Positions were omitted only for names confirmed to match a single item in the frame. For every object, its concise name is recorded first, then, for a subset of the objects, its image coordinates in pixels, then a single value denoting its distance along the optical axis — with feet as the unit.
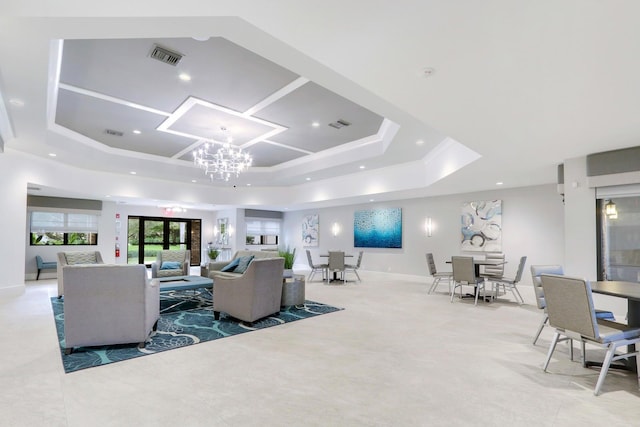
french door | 41.52
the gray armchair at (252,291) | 14.89
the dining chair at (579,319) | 8.87
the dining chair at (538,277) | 12.69
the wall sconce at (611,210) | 16.41
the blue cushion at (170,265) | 25.46
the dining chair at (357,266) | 30.04
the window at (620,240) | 15.94
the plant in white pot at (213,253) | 30.40
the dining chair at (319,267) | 30.19
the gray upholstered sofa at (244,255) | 23.20
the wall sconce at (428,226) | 31.48
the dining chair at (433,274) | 24.13
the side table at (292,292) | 18.74
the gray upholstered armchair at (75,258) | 21.59
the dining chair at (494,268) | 22.20
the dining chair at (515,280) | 20.88
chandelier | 21.54
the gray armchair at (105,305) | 11.31
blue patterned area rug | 11.23
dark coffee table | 17.33
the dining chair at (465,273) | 20.74
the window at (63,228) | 32.53
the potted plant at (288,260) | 23.00
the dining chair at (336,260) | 29.07
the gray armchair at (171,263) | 24.92
